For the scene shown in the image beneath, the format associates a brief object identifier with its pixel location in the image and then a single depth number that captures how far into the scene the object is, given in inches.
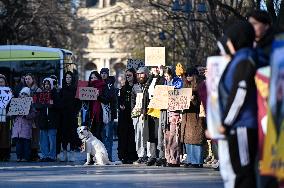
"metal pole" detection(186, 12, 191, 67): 2001.7
